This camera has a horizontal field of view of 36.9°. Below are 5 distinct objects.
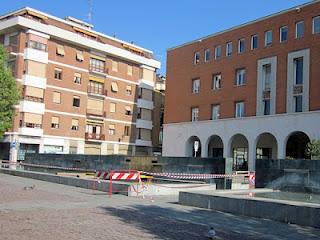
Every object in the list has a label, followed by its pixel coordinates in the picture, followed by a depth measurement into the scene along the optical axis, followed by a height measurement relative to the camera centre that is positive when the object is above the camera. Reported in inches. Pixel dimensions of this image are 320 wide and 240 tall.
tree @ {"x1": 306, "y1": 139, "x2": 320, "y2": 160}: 1244.3 +31.7
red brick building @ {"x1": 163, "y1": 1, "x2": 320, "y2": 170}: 1556.3 +249.4
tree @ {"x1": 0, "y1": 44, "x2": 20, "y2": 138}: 1681.8 +194.0
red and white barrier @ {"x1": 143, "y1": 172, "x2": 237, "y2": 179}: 927.6 -39.4
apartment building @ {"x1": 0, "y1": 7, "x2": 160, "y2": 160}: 2145.7 +319.2
